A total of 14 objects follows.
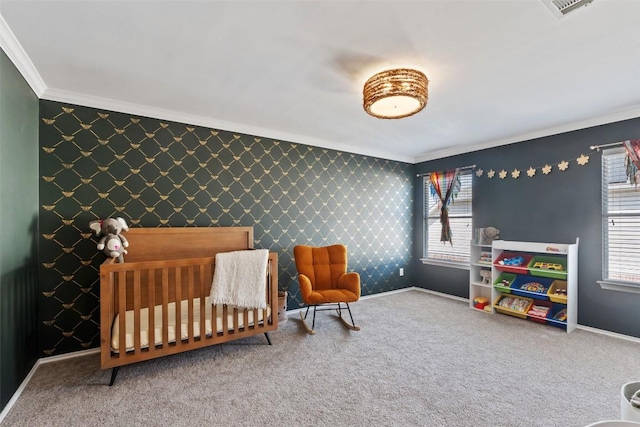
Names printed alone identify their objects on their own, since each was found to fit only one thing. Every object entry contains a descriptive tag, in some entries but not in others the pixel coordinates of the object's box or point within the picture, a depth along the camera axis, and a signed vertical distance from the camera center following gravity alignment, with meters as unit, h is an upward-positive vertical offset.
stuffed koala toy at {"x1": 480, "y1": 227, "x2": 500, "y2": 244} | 3.81 -0.28
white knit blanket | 2.36 -0.56
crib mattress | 2.06 -0.89
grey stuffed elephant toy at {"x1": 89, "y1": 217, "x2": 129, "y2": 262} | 2.26 -0.19
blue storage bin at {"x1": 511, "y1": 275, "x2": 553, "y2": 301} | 3.25 -0.86
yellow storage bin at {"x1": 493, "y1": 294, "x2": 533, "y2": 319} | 3.35 -1.11
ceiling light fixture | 1.98 +0.89
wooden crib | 2.01 -0.75
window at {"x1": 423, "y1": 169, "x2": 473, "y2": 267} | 4.23 -0.20
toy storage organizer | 3.07 -0.83
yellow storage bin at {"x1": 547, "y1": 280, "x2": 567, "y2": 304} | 3.04 -0.86
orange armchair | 2.97 -0.73
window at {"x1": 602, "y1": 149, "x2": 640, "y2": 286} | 2.81 -0.07
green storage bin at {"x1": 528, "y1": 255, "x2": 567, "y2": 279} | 3.12 -0.60
